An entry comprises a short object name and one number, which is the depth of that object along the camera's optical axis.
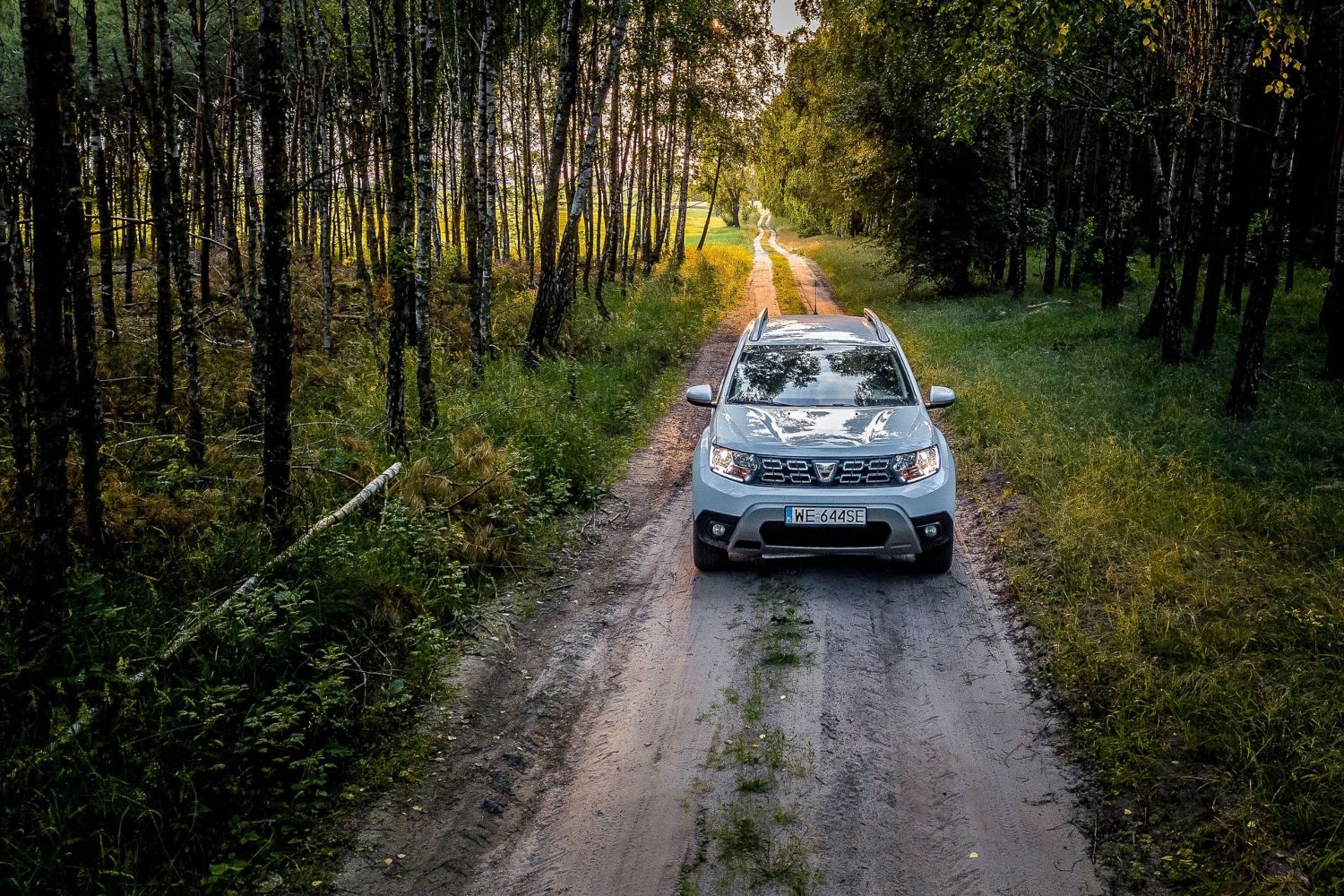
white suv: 5.79
